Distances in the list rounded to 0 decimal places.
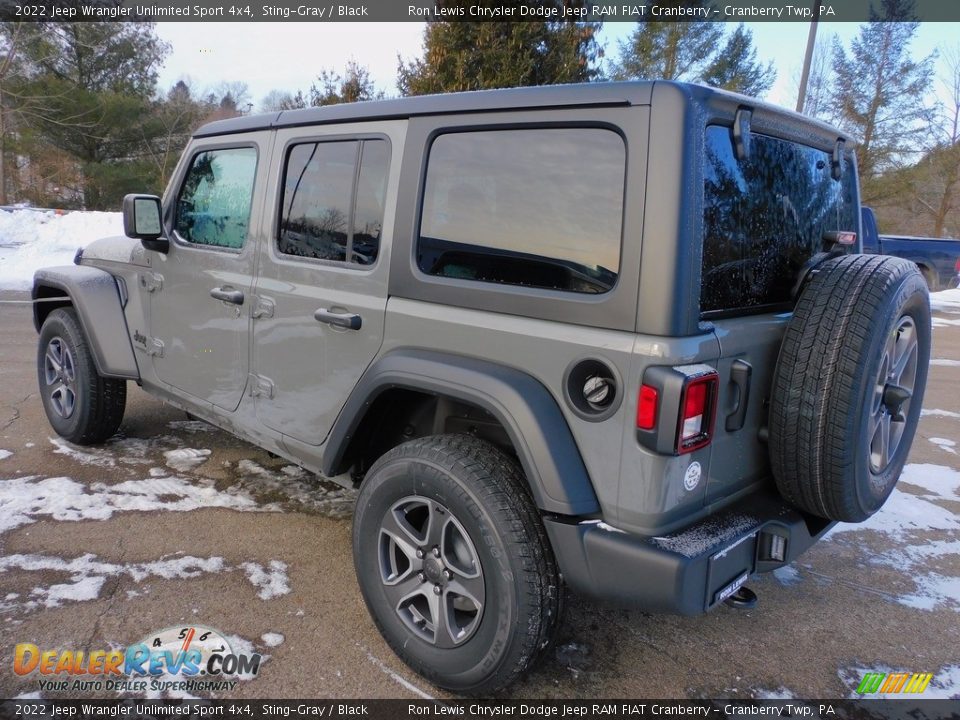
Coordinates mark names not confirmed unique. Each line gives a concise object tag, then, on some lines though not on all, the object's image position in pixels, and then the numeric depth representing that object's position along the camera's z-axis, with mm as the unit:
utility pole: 12036
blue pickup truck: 14133
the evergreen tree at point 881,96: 25594
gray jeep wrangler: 1939
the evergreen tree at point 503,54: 13258
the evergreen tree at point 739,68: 20230
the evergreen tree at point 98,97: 22641
